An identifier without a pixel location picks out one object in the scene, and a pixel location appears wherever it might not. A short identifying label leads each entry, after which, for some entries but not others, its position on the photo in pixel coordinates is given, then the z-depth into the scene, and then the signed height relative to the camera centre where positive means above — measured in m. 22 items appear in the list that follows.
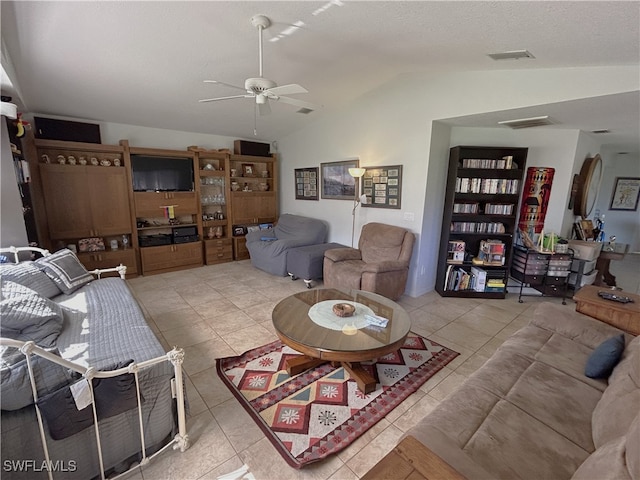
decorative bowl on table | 2.28 -0.99
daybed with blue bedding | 1.23 -1.02
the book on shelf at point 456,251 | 3.86 -0.81
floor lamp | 4.01 +0.01
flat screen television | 4.45 +0.15
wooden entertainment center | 3.88 -0.37
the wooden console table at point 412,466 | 1.01 -1.01
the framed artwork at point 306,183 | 5.24 +0.08
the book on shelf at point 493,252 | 3.78 -0.79
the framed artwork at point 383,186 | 3.91 +0.05
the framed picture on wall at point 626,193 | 5.96 +0.07
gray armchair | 4.56 -0.92
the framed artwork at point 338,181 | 4.55 +0.12
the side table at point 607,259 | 3.79 -0.88
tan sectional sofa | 1.04 -1.06
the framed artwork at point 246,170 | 5.77 +0.31
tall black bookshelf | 3.65 -0.34
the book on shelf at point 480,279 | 3.80 -1.16
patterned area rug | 1.70 -1.49
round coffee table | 1.86 -1.03
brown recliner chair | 3.38 -0.96
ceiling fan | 2.13 +0.75
